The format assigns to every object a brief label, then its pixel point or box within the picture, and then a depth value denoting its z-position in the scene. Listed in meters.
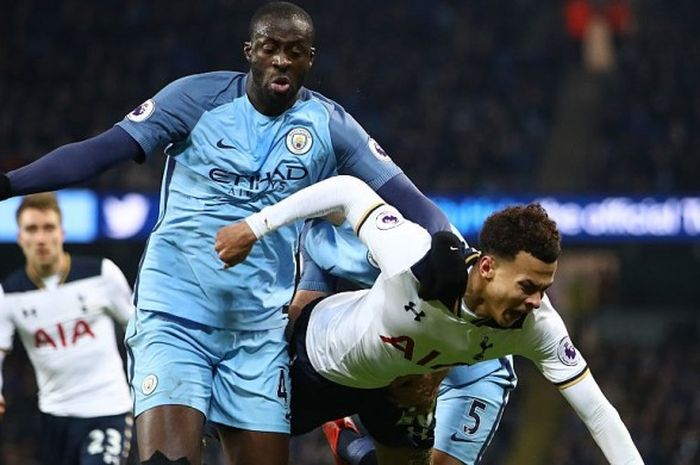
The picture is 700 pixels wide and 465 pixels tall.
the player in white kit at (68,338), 14.77
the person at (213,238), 10.02
